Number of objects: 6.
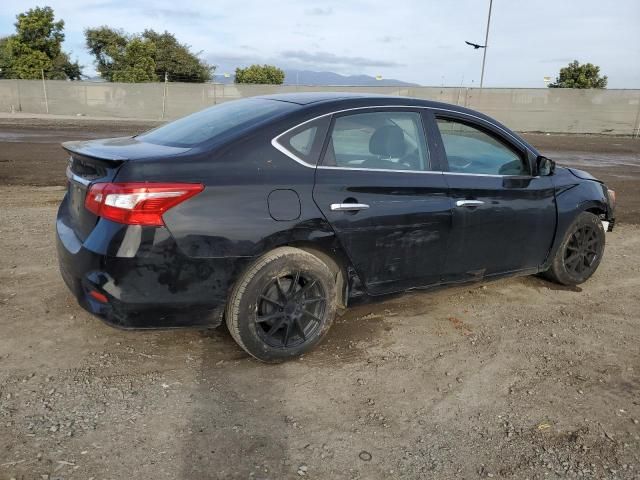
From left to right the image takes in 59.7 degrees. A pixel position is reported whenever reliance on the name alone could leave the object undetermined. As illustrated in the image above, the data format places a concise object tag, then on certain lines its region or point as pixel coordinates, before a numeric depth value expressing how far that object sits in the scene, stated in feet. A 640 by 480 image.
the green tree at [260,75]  190.70
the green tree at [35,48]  134.92
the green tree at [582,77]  145.48
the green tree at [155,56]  158.50
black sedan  10.16
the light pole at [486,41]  114.42
